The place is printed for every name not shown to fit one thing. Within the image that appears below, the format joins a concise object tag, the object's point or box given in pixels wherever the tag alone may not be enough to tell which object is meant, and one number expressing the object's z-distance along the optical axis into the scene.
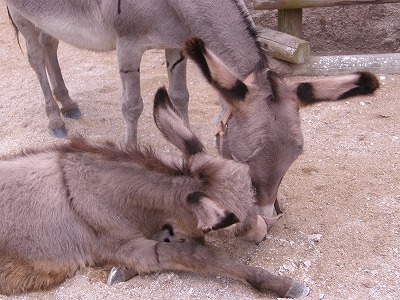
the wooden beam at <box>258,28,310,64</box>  5.97
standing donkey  3.20
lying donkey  3.05
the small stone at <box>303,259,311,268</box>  3.24
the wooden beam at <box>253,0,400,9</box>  6.07
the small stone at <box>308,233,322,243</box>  3.47
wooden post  6.51
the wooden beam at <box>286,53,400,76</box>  5.95
